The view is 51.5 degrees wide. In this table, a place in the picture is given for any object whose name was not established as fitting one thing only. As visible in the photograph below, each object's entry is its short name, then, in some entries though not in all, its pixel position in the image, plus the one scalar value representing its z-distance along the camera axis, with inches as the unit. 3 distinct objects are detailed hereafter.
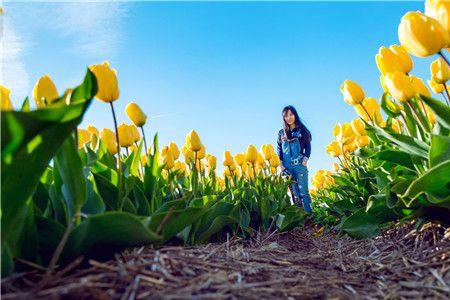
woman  336.2
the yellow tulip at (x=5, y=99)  62.6
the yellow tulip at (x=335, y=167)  380.8
